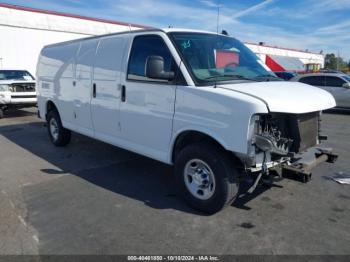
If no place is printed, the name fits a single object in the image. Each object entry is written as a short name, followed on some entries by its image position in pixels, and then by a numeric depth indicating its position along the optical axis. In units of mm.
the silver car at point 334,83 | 14664
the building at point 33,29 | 20891
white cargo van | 3771
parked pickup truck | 12203
